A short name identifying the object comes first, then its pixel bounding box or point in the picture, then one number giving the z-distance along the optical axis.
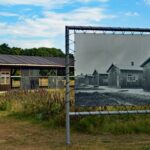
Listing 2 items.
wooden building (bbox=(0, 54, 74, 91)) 42.69
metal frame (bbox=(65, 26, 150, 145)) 8.52
